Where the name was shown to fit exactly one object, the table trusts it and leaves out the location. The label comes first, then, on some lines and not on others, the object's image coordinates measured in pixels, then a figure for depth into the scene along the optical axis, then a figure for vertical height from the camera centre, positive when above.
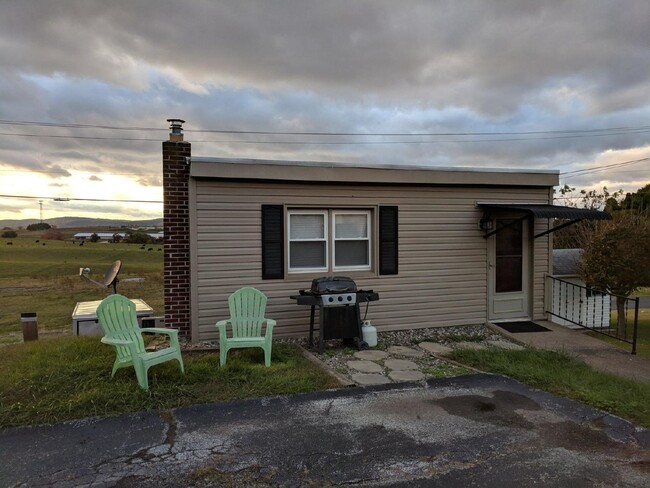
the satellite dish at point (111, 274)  7.63 -0.66
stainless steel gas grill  5.99 -0.94
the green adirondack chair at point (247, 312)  5.53 -0.96
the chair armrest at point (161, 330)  4.54 -0.99
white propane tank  6.29 -1.42
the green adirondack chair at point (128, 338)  4.20 -1.05
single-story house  6.43 +0.06
